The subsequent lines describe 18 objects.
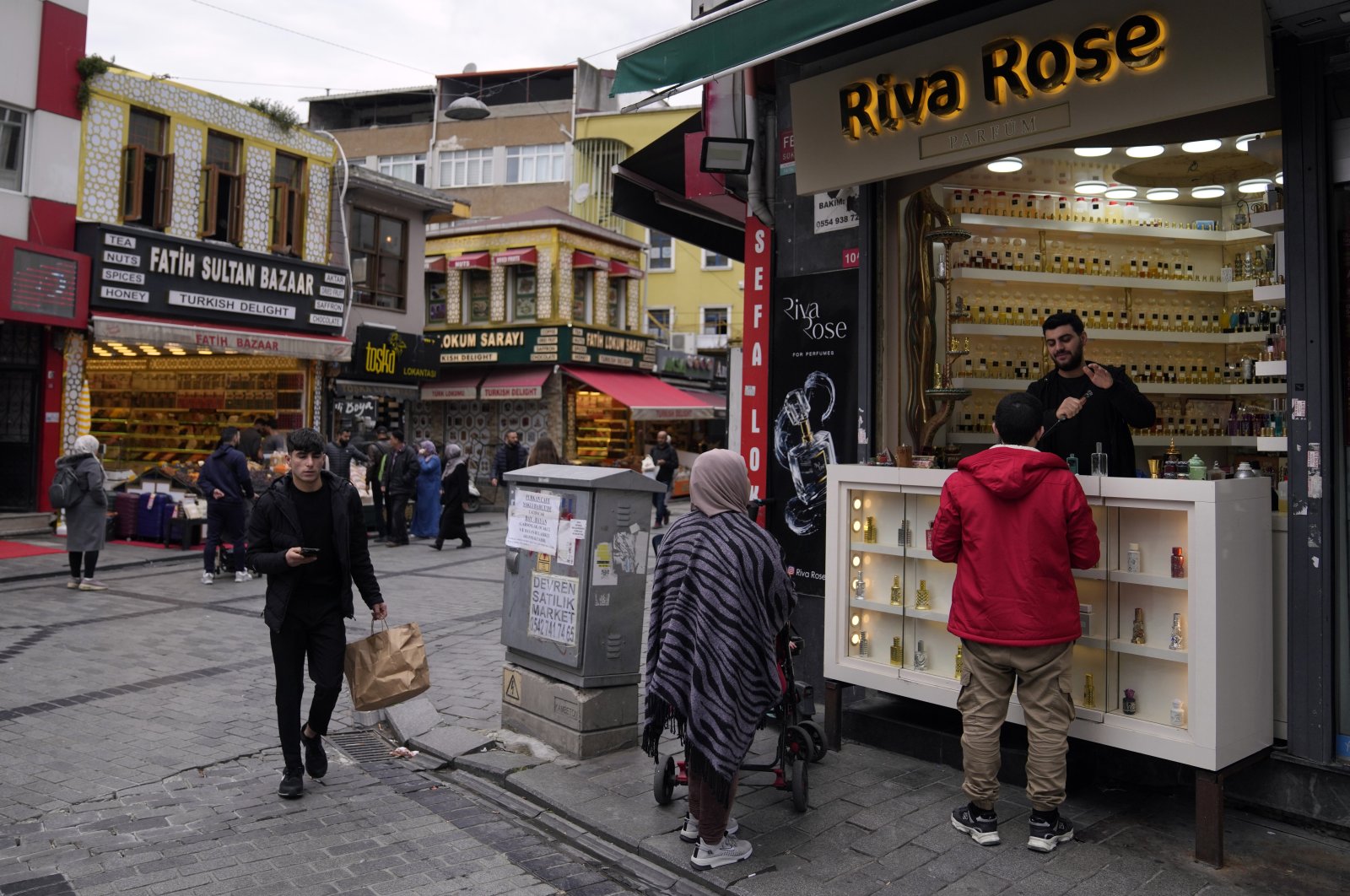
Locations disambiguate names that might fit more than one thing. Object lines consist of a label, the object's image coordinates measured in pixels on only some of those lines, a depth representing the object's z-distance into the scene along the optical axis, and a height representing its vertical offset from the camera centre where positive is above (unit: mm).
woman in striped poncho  4109 -631
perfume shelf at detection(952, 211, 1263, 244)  6918 +1968
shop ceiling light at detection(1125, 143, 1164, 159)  6414 +2328
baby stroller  4652 -1291
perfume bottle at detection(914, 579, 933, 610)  5496 -582
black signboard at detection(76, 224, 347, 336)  15398 +3435
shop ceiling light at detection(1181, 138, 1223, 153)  6441 +2387
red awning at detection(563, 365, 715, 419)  25938 +2590
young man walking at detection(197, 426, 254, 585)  11766 -199
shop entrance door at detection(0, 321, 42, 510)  14970 +760
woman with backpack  10523 -329
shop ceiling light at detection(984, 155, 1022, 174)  6668 +2298
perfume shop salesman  5262 +499
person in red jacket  4254 -468
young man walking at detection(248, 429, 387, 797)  4957 -541
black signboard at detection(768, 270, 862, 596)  6531 +620
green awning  4926 +2544
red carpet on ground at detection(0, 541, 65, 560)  13055 -1064
